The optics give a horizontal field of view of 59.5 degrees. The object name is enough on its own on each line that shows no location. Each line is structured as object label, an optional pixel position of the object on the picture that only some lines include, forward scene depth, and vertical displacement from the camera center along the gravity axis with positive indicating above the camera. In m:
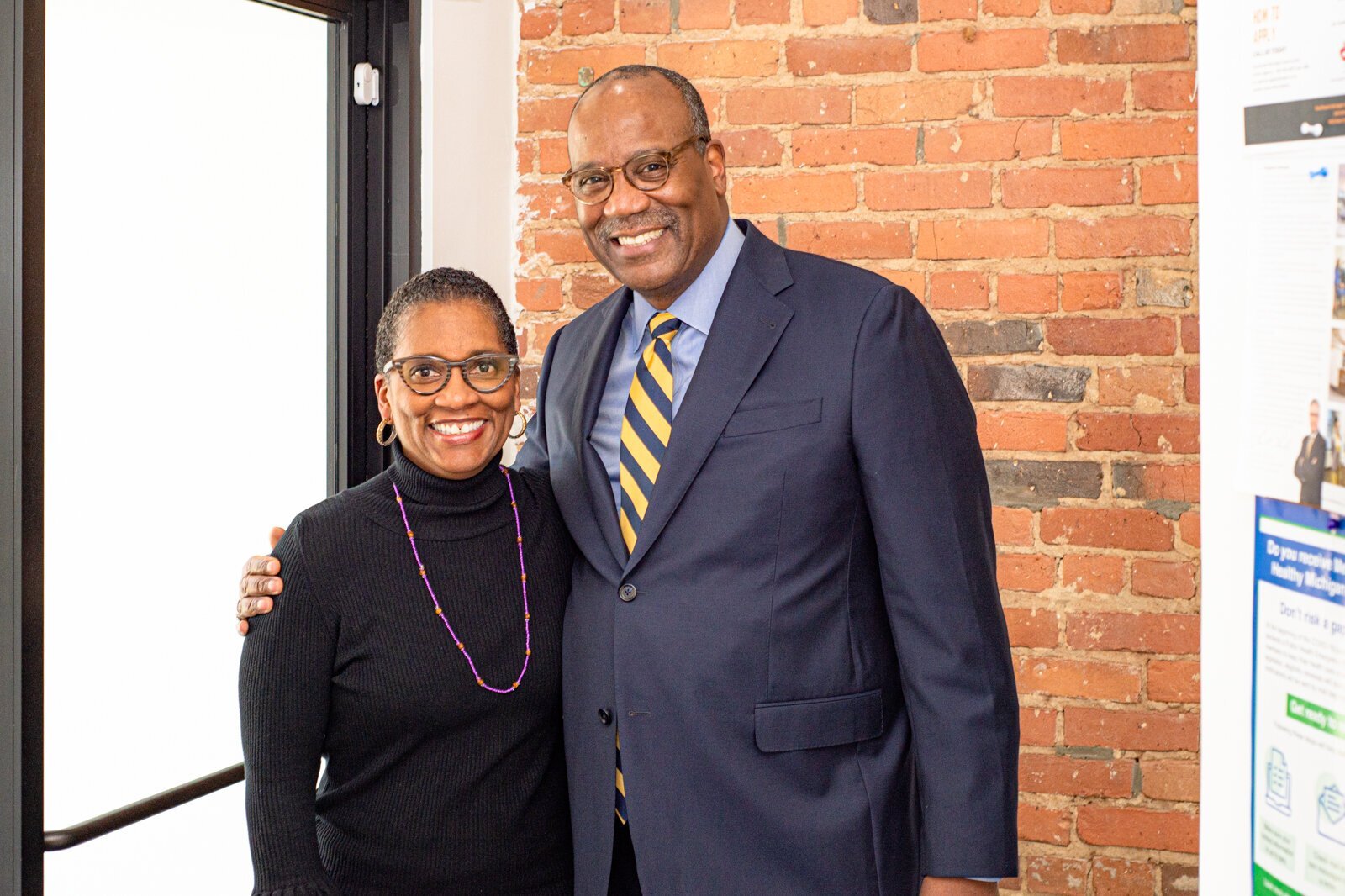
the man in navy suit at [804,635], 1.49 -0.25
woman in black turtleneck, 1.44 -0.28
